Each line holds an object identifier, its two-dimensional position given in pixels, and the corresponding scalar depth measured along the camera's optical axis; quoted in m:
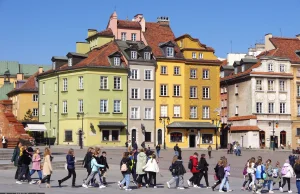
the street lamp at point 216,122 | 79.81
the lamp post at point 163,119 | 77.88
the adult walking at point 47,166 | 24.75
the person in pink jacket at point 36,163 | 26.28
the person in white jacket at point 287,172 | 25.69
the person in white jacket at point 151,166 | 25.84
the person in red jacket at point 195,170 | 26.48
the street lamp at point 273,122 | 80.56
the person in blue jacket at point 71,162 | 24.86
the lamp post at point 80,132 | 74.13
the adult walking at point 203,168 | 26.66
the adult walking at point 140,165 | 25.97
